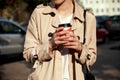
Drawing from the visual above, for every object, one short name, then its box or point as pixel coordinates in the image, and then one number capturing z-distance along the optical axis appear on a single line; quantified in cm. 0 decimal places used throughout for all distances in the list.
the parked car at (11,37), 791
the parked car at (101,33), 1219
